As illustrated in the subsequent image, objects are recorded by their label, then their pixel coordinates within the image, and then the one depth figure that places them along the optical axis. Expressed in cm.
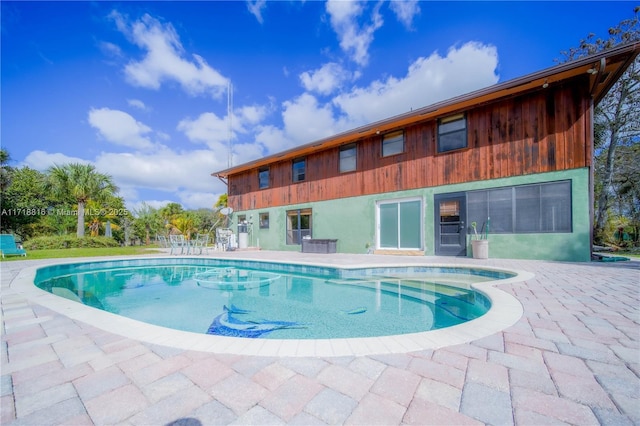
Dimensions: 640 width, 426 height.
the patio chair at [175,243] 1159
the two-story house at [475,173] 698
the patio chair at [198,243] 1203
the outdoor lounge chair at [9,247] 1014
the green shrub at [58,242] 1451
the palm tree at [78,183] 1590
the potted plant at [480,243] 782
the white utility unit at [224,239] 1428
